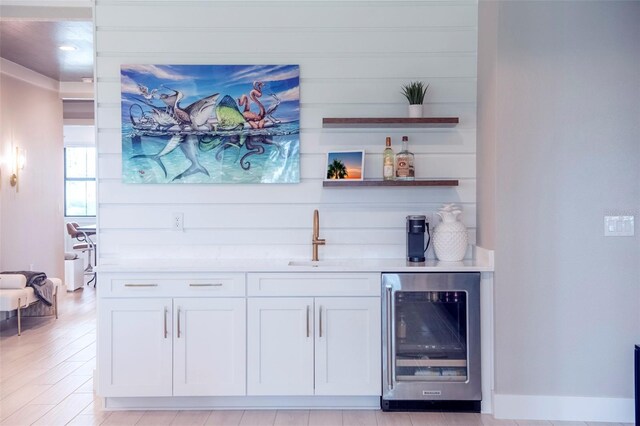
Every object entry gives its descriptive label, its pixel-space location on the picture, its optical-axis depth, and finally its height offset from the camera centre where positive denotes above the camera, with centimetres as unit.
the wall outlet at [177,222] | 362 -8
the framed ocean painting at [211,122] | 359 +56
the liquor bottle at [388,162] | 352 +30
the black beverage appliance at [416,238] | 343 -18
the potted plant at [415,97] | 348 +70
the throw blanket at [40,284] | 558 -75
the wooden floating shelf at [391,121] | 344 +55
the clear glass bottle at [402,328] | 324 -70
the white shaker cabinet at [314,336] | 321 -73
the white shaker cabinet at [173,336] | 321 -73
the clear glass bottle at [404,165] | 349 +28
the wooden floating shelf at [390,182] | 345 +17
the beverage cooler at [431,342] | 320 -77
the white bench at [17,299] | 520 -84
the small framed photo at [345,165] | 355 +28
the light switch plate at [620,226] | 312 -10
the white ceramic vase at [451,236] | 342 -17
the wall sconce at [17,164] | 600 +51
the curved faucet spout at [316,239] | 353 -19
